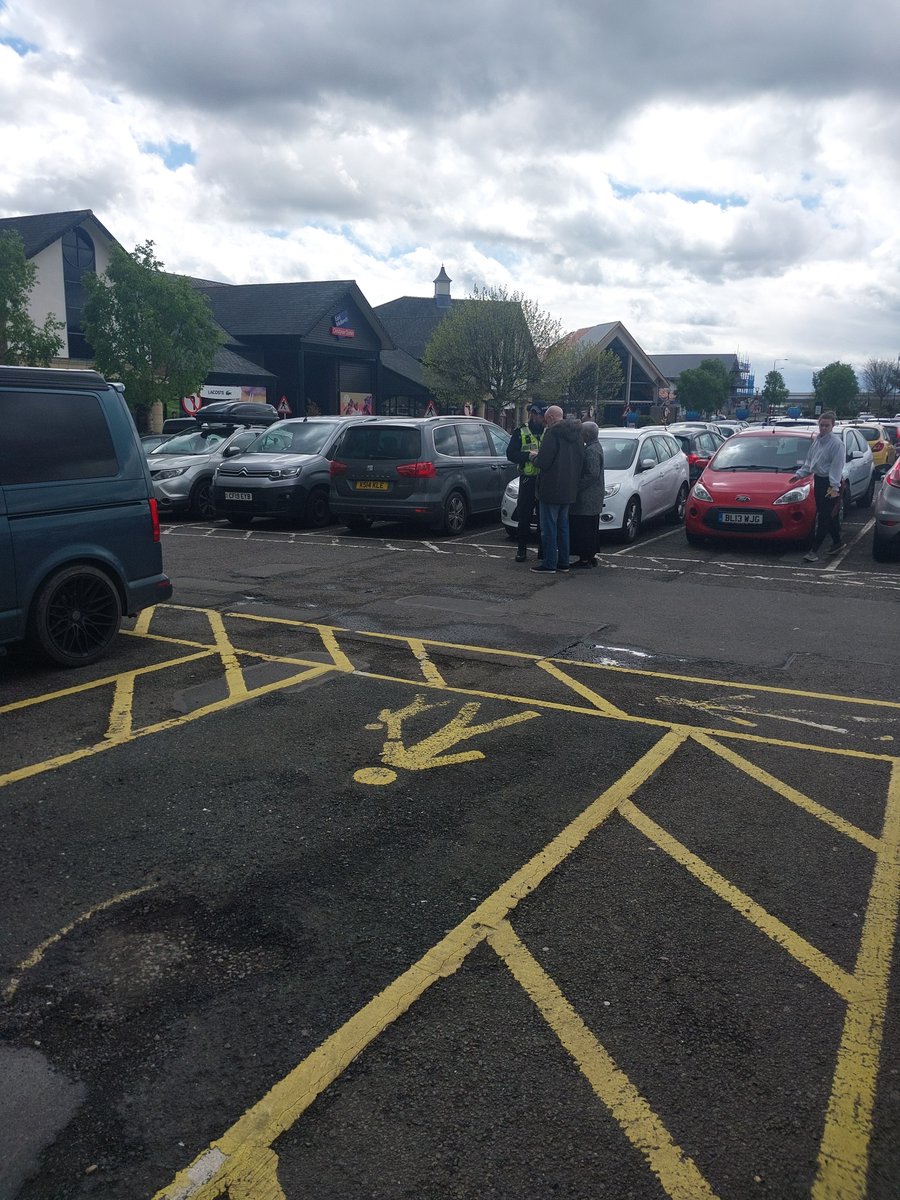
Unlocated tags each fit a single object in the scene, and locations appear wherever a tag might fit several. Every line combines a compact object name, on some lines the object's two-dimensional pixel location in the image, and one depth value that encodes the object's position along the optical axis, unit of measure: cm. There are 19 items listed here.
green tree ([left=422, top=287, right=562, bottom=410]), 4556
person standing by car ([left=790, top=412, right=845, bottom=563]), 1258
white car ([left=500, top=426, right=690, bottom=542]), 1370
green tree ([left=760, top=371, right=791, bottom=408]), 13138
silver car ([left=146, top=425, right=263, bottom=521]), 1653
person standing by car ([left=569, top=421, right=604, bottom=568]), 1158
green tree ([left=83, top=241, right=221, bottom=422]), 2833
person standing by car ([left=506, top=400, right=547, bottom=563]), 1239
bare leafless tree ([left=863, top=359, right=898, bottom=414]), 11528
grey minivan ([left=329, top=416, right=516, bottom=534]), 1418
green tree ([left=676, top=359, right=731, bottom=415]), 8950
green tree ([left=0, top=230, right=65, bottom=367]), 2466
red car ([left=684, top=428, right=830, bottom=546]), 1302
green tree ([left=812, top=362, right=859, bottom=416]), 12650
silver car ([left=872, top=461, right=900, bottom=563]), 1236
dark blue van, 651
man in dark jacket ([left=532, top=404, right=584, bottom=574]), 1109
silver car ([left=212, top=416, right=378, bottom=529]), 1522
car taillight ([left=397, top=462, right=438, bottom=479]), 1412
